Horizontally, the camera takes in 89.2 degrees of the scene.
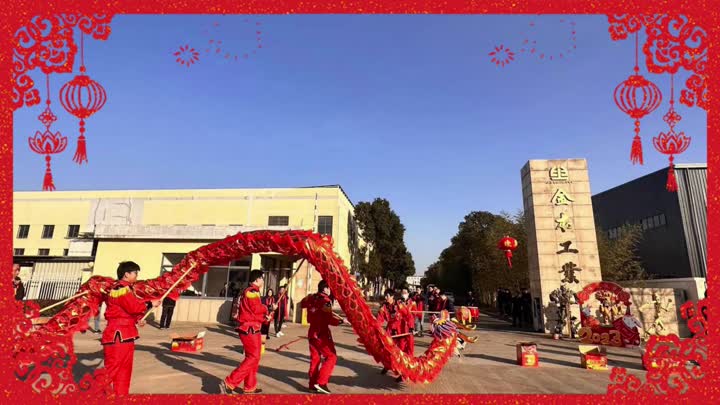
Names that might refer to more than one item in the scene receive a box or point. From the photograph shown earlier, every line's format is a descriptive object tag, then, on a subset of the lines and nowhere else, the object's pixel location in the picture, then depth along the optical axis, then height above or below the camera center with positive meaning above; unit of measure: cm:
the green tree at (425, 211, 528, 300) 2061 +206
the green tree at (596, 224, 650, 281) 1550 +124
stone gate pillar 1252 +193
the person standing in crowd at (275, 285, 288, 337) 1059 -104
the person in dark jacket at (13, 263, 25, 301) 643 -11
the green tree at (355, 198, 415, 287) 2923 +376
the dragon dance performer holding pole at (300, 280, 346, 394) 484 -68
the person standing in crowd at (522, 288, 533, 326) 1530 -73
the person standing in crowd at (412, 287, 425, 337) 1120 -101
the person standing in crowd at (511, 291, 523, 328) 1565 -96
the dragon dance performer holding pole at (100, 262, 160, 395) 375 -47
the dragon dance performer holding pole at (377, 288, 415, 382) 707 -62
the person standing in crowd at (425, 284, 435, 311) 1171 -42
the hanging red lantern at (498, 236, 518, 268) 1252 +144
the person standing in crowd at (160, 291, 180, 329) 1156 -100
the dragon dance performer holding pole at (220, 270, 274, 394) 452 -70
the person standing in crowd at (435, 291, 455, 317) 1131 -52
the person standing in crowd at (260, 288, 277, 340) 945 -57
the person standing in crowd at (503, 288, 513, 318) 1962 -83
